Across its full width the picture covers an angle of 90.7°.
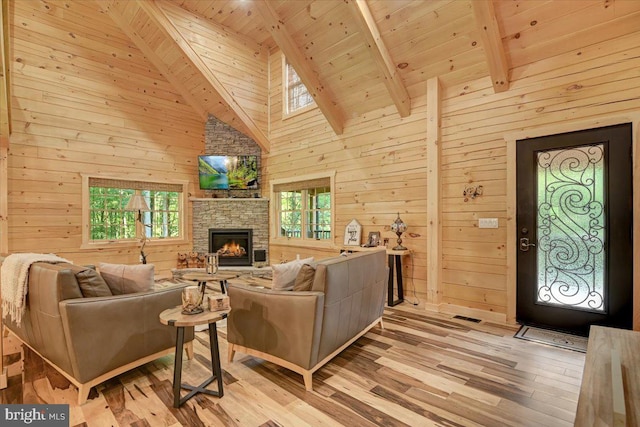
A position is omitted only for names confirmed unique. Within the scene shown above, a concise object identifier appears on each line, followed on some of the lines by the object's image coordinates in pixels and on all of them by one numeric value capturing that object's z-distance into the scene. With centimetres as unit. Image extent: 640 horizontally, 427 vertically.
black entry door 295
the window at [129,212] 566
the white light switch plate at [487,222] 369
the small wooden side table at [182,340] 200
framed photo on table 469
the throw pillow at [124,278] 247
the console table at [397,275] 428
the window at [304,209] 576
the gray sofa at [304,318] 227
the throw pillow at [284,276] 255
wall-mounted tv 660
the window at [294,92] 615
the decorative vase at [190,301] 212
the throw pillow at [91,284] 219
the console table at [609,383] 93
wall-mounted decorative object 382
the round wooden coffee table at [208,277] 373
